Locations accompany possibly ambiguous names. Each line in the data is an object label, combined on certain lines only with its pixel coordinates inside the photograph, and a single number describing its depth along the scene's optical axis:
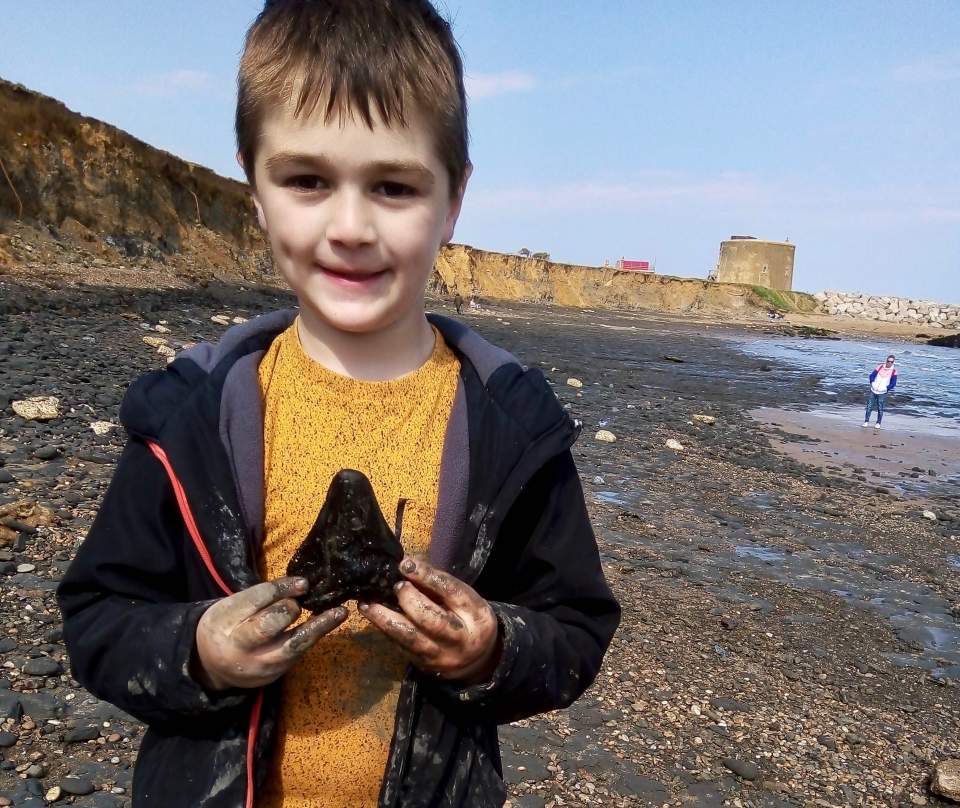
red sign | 98.88
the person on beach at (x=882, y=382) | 15.19
